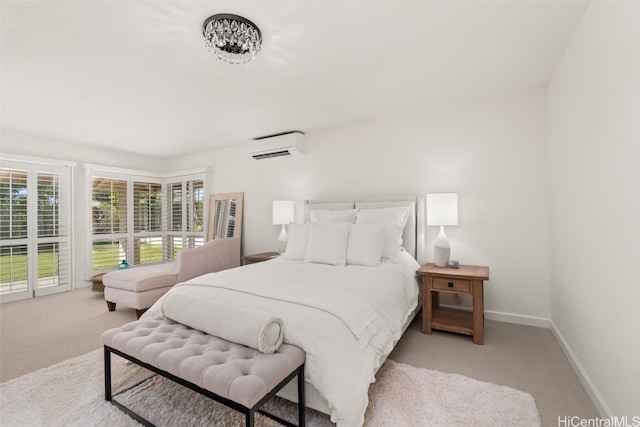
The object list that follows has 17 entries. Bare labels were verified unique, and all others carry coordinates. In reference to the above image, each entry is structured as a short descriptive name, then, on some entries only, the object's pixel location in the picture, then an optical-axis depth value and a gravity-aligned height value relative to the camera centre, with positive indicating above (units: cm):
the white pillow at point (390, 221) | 288 -9
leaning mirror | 491 -2
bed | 145 -53
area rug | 156 -112
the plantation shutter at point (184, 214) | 550 +1
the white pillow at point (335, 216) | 332 -3
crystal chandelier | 182 +117
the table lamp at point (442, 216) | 284 -4
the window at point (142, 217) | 500 -4
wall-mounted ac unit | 407 +101
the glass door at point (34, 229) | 398 -19
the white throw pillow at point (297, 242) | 303 -31
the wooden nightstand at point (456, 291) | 247 -70
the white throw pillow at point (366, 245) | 267 -30
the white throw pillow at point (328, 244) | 275 -30
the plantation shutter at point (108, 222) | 493 -12
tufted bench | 120 -71
